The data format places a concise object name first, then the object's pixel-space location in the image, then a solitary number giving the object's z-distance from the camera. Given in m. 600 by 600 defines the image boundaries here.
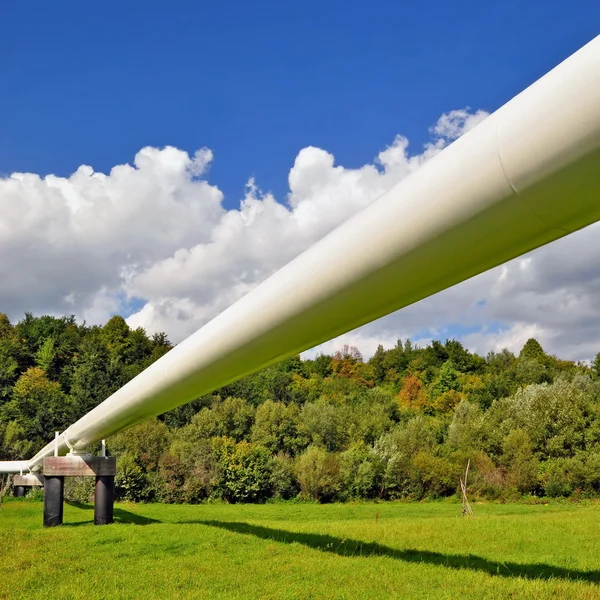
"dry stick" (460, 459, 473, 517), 18.76
